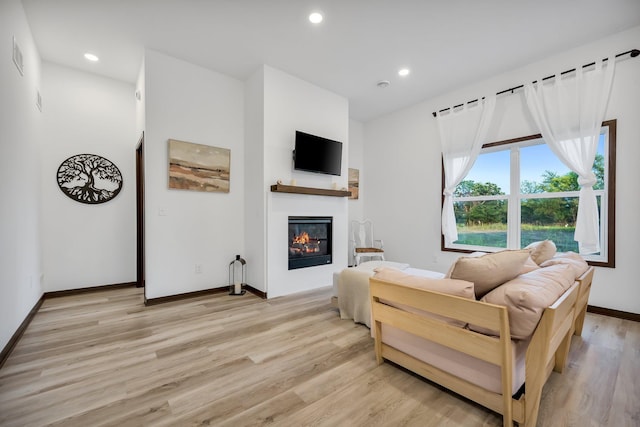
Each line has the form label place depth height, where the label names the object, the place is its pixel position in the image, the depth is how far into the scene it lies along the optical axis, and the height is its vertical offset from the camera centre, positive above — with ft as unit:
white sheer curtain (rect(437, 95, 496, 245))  12.90 +3.38
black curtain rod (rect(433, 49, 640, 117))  9.18 +5.43
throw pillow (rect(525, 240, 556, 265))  7.38 -1.11
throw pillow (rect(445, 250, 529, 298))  5.12 -1.10
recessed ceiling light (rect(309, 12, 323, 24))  8.70 +6.35
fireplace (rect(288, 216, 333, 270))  12.71 -1.44
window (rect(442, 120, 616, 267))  9.96 +0.60
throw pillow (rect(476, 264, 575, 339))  4.33 -1.47
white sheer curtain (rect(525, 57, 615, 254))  9.76 +3.33
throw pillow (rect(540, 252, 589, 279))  6.66 -1.32
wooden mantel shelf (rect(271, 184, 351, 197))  11.68 +0.99
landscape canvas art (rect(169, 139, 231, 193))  11.38 +2.00
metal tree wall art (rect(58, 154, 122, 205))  11.91 +1.52
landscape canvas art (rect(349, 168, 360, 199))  18.24 +2.03
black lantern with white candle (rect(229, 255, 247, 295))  12.58 -2.98
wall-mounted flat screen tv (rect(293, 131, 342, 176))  12.59 +2.80
